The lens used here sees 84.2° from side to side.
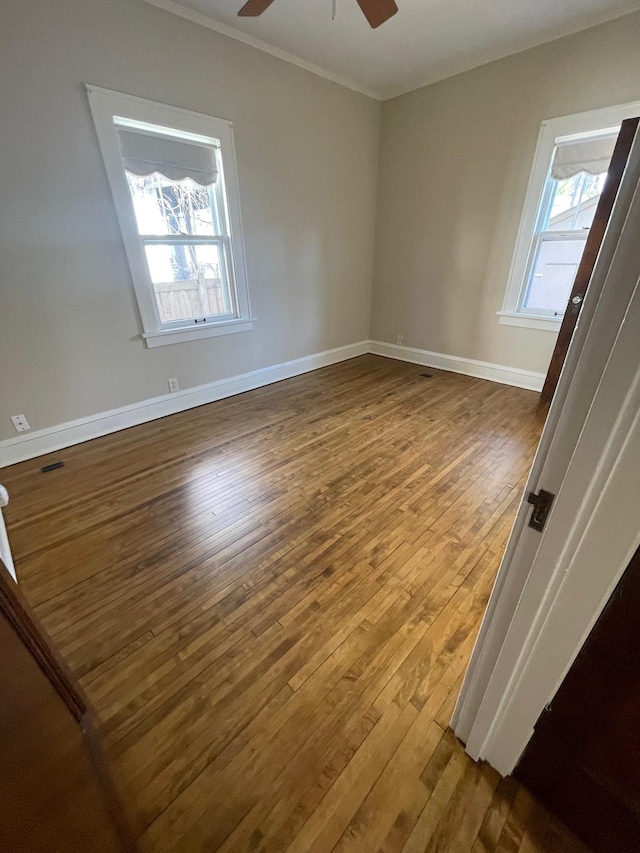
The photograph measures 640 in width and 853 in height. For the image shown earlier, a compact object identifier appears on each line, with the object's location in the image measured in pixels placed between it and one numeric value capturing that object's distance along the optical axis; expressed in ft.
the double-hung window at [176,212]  8.01
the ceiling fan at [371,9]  5.68
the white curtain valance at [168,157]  8.14
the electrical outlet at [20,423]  8.00
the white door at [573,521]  1.55
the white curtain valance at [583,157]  9.39
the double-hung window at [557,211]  9.44
